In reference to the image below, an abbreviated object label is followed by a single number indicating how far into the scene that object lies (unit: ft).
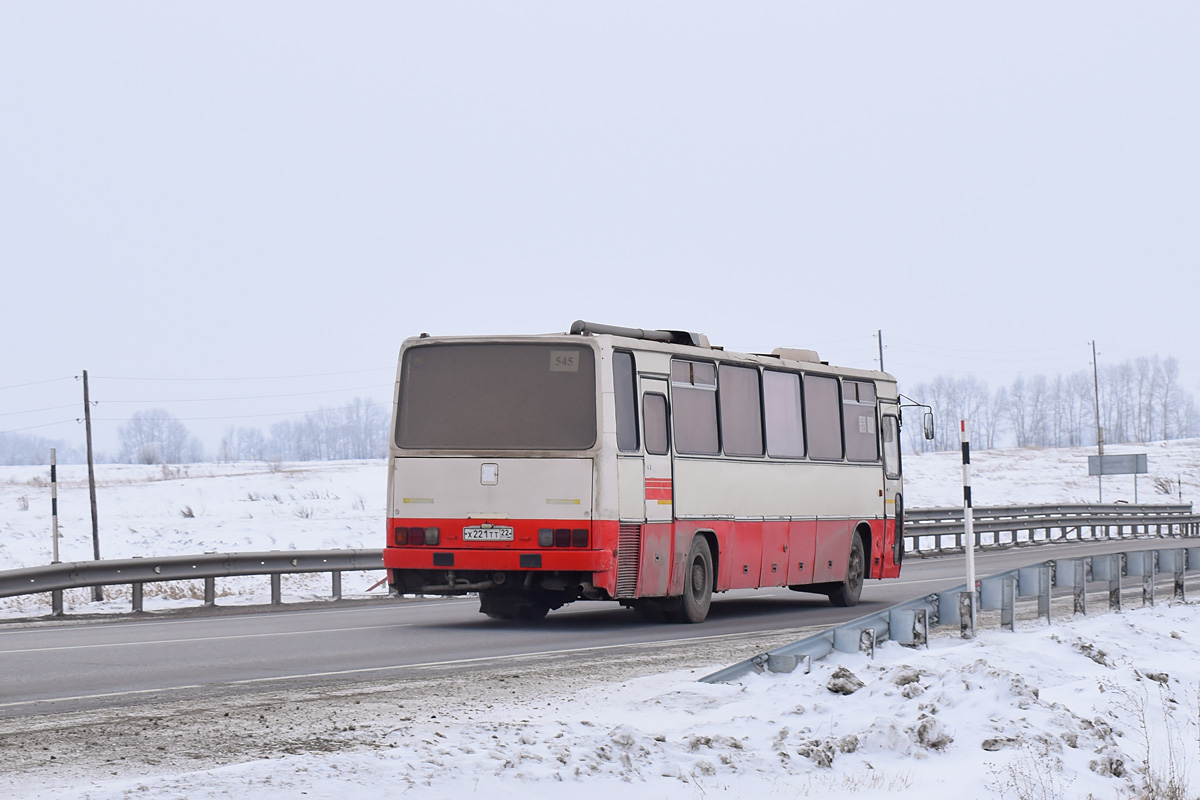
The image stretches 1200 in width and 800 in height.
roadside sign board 208.77
